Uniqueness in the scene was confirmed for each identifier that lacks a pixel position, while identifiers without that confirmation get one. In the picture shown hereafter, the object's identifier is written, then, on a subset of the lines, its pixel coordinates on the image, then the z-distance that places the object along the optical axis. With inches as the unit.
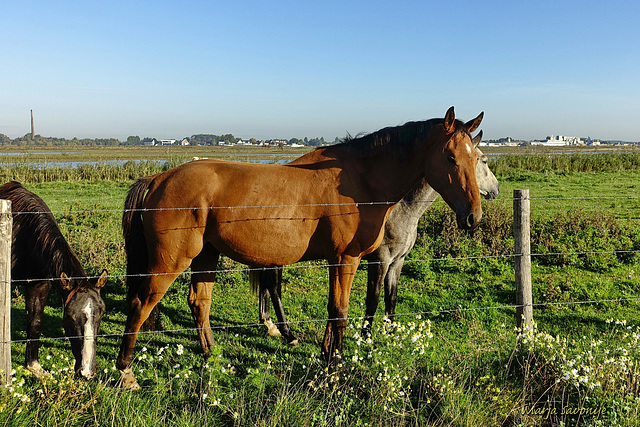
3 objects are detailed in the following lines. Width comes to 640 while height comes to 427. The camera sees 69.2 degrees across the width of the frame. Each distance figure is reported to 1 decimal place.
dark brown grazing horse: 158.6
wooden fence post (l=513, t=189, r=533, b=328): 170.6
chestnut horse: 161.0
